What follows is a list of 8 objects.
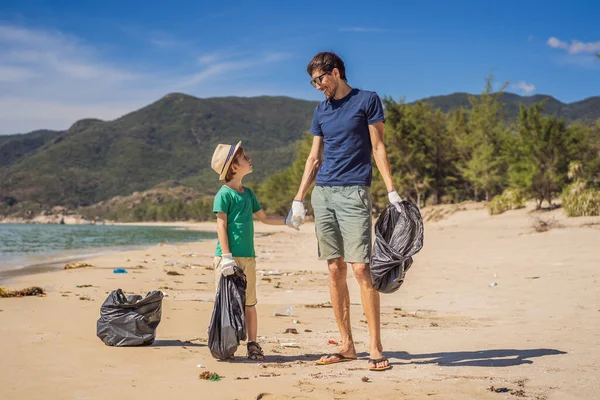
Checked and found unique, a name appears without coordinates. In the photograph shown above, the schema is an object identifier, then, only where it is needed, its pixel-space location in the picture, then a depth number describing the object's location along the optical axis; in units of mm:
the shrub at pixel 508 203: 27578
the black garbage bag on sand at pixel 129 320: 5125
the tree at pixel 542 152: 26766
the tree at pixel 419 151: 42125
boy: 4883
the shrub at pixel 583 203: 19453
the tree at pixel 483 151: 40469
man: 4660
